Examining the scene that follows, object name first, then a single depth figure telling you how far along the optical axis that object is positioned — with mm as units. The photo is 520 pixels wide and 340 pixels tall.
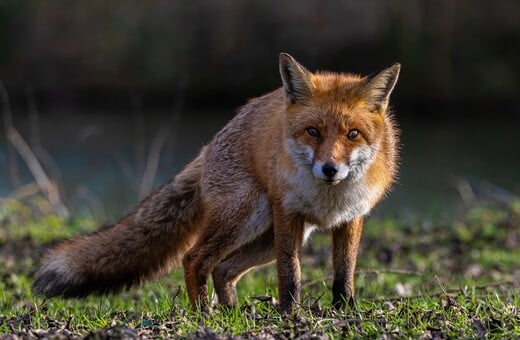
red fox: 11500
